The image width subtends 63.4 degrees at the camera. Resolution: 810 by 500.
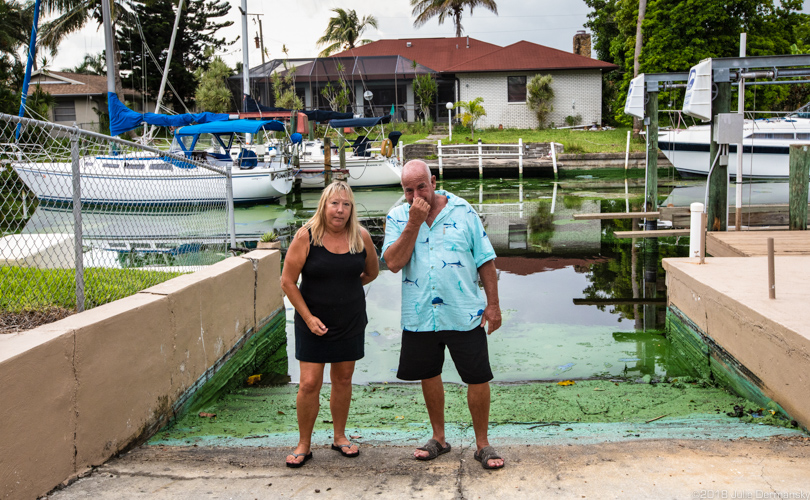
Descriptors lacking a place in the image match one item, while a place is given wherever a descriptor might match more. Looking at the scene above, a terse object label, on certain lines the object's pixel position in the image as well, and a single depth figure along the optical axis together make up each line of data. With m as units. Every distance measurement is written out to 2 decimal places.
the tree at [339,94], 34.72
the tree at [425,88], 35.78
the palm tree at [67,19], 34.06
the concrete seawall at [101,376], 3.07
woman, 3.79
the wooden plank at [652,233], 10.62
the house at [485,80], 37.34
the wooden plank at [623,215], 12.13
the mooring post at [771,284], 5.18
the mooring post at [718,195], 10.45
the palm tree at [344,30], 50.00
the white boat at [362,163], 26.88
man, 3.67
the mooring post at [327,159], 26.58
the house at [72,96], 37.97
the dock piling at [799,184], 9.56
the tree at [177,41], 42.34
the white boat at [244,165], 22.50
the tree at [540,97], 36.25
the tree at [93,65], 51.91
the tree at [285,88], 34.22
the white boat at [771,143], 20.47
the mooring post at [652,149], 13.41
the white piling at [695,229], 7.22
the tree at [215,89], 36.47
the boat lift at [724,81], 10.03
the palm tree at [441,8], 45.56
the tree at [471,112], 35.16
